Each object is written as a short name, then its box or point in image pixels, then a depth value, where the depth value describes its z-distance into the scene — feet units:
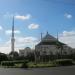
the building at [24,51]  137.26
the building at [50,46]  105.78
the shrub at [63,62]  58.05
